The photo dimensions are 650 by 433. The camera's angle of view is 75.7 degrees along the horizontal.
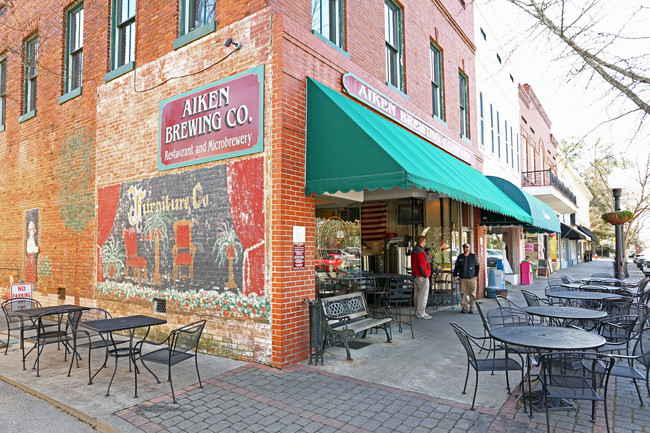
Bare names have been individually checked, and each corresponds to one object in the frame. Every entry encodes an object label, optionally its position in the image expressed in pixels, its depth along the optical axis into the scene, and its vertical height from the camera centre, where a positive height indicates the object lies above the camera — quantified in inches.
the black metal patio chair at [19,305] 278.0 -49.5
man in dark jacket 414.3 -35.1
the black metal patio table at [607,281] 462.9 -49.8
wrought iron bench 245.4 -51.9
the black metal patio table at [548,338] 161.2 -42.0
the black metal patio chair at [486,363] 174.9 -54.6
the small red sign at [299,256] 244.2 -10.0
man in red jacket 378.9 -34.6
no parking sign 358.3 -42.5
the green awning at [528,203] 450.0 +37.9
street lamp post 645.9 -18.2
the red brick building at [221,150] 243.6 +64.1
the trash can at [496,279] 565.6 -57.8
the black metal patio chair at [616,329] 218.1 -52.5
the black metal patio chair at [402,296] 354.7 -51.3
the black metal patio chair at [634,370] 167.9 -55.9
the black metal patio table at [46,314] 244.2 -43.7
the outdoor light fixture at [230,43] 258.8 +122.0
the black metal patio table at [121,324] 197.3 -42.0
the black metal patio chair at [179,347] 194.1 -51.2
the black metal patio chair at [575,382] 148.2 -54.7
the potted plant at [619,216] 621.9 +30.1
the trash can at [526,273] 770.8 -66.1
